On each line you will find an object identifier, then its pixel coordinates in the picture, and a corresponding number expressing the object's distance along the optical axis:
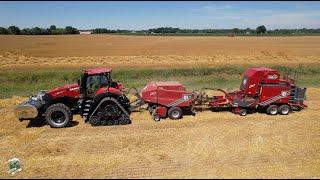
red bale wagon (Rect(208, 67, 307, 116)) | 16.53
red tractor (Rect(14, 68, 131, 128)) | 14.71
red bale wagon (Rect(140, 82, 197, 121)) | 15.78
